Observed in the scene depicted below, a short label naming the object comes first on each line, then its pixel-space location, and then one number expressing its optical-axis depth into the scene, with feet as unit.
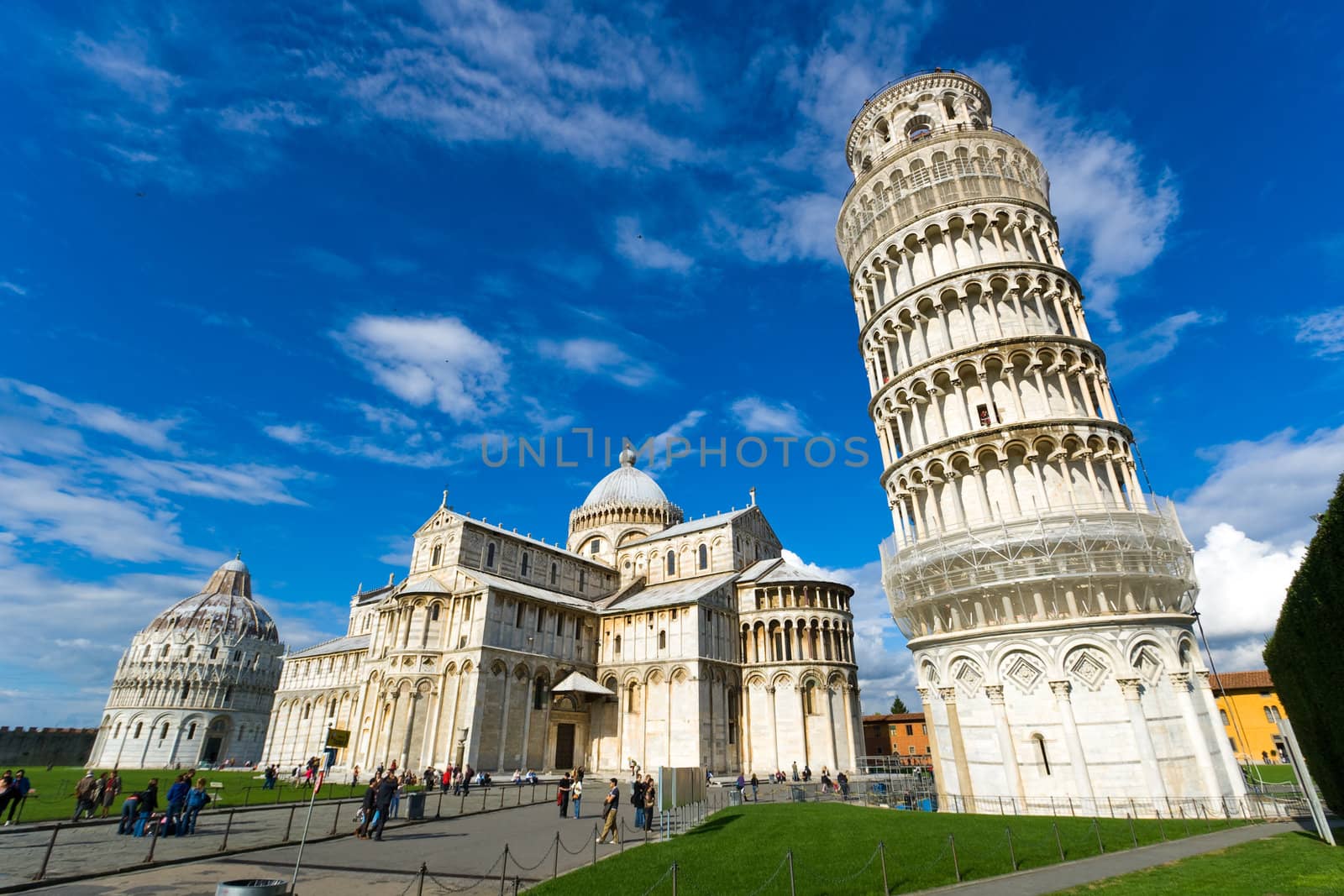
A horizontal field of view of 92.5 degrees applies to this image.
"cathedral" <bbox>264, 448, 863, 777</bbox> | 123.85
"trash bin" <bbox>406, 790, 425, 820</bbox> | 65.26
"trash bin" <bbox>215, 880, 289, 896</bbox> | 21.18
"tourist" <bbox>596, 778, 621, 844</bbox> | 53.35
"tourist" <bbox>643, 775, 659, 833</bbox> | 57.98
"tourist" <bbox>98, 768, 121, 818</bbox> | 66.44
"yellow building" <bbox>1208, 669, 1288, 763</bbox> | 170.30
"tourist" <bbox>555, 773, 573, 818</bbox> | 69.36
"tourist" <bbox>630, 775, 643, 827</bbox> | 61.21
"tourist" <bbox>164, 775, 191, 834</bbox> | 53.52
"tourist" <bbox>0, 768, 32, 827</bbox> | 56.59
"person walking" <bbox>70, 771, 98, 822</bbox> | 60.13
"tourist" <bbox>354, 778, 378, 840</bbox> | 55.26
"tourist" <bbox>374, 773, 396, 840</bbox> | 53.06
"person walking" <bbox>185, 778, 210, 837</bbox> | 55.01
